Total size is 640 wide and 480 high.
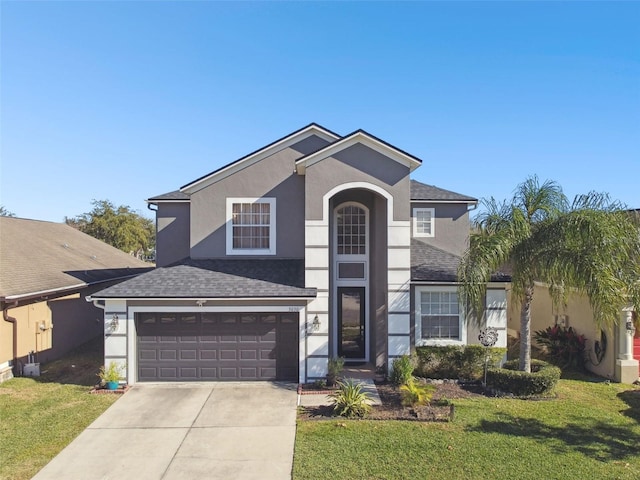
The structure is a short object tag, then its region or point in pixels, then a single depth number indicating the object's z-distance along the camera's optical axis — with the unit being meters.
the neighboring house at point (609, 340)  11.91
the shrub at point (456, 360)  12.00
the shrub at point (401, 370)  11.48
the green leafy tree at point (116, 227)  40.75
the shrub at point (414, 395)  9.85
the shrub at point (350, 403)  9.39
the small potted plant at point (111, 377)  11.31
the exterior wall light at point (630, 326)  11.89
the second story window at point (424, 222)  16.05
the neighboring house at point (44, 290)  12.84
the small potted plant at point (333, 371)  11.58
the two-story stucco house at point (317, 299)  11.88
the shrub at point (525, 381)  10.58
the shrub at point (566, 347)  13.41
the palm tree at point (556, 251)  9.73
